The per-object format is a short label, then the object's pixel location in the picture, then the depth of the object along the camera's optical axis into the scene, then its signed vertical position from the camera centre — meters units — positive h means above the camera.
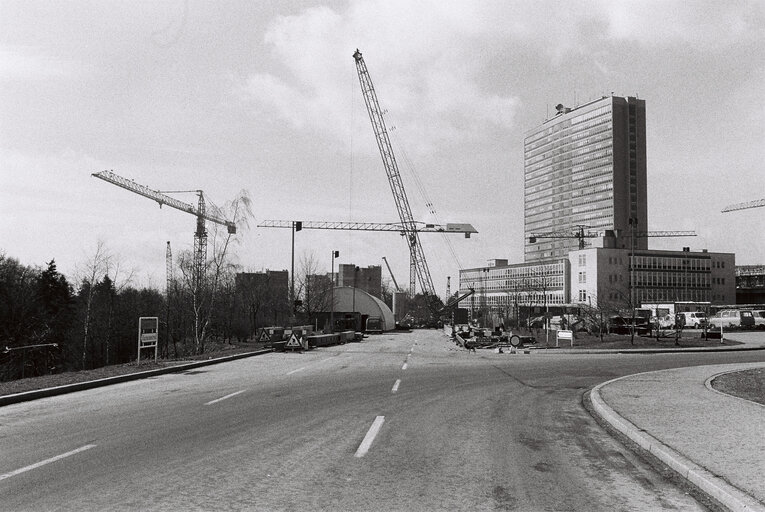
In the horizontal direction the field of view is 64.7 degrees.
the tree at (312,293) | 66.60 +0.98
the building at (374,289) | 158.35 +4.29
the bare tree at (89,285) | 46.34 +0.98
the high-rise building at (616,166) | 183.12 +43.20
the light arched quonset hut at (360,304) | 82.50 -0.24
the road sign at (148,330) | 22.38 -1.21
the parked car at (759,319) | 58.00 -0.93
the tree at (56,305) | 54.62 -0.90
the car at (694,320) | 62.65 -1.29
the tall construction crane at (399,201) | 91.56 +16.69
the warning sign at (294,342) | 34.97 -2.40
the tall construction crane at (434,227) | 108.53 +14.24
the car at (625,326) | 45.91 -1.43
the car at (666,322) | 57.90 -1.34
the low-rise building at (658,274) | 128.00 +7.27
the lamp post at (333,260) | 58.19 +4.25
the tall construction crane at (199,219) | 35.44 +9.78
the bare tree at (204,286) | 34.66 +0.90
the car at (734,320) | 57.53 -1.07
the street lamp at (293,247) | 40.38 +3.84
